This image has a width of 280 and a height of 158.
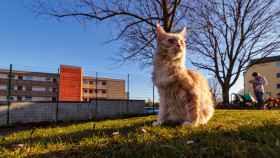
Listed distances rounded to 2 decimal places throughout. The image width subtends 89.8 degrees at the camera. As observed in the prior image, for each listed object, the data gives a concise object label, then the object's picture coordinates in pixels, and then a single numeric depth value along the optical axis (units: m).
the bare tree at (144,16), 6.98
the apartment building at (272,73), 37.97
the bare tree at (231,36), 10.55
